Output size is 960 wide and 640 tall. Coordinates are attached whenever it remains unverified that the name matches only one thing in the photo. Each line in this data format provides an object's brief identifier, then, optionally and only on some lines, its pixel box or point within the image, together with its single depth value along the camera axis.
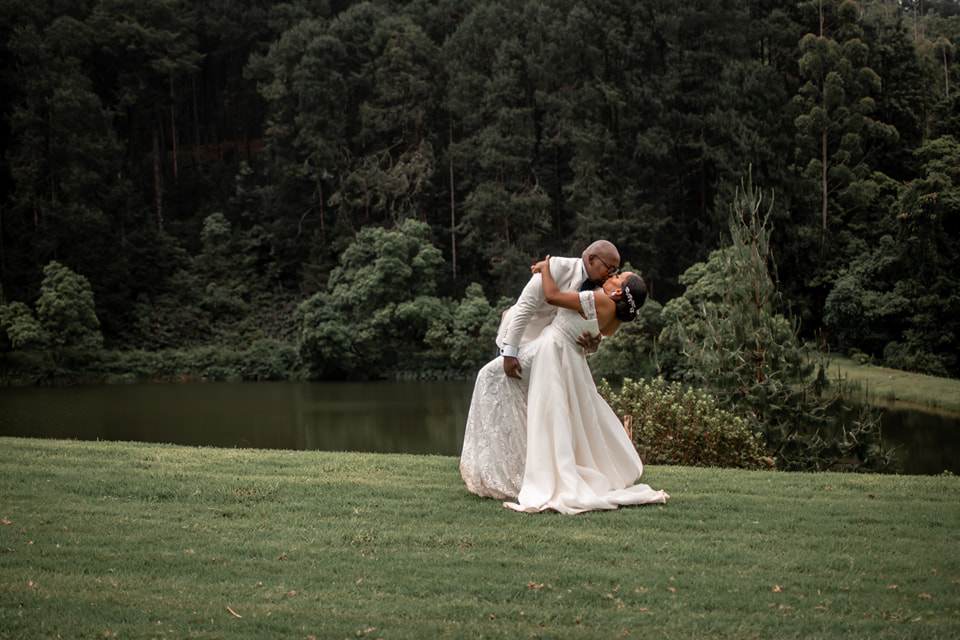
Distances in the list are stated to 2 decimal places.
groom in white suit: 5.91
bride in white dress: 5.74
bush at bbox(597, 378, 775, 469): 9.30
